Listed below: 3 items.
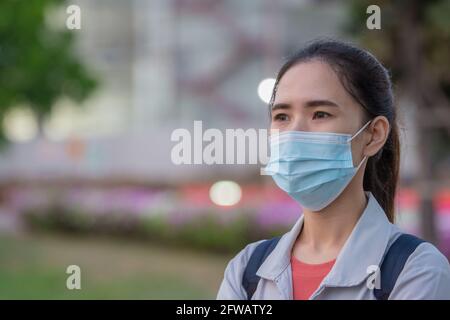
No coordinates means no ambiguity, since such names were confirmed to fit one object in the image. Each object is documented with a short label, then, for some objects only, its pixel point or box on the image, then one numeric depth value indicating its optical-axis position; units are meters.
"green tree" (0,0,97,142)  10.05
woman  1.64
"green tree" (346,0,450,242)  7.81
